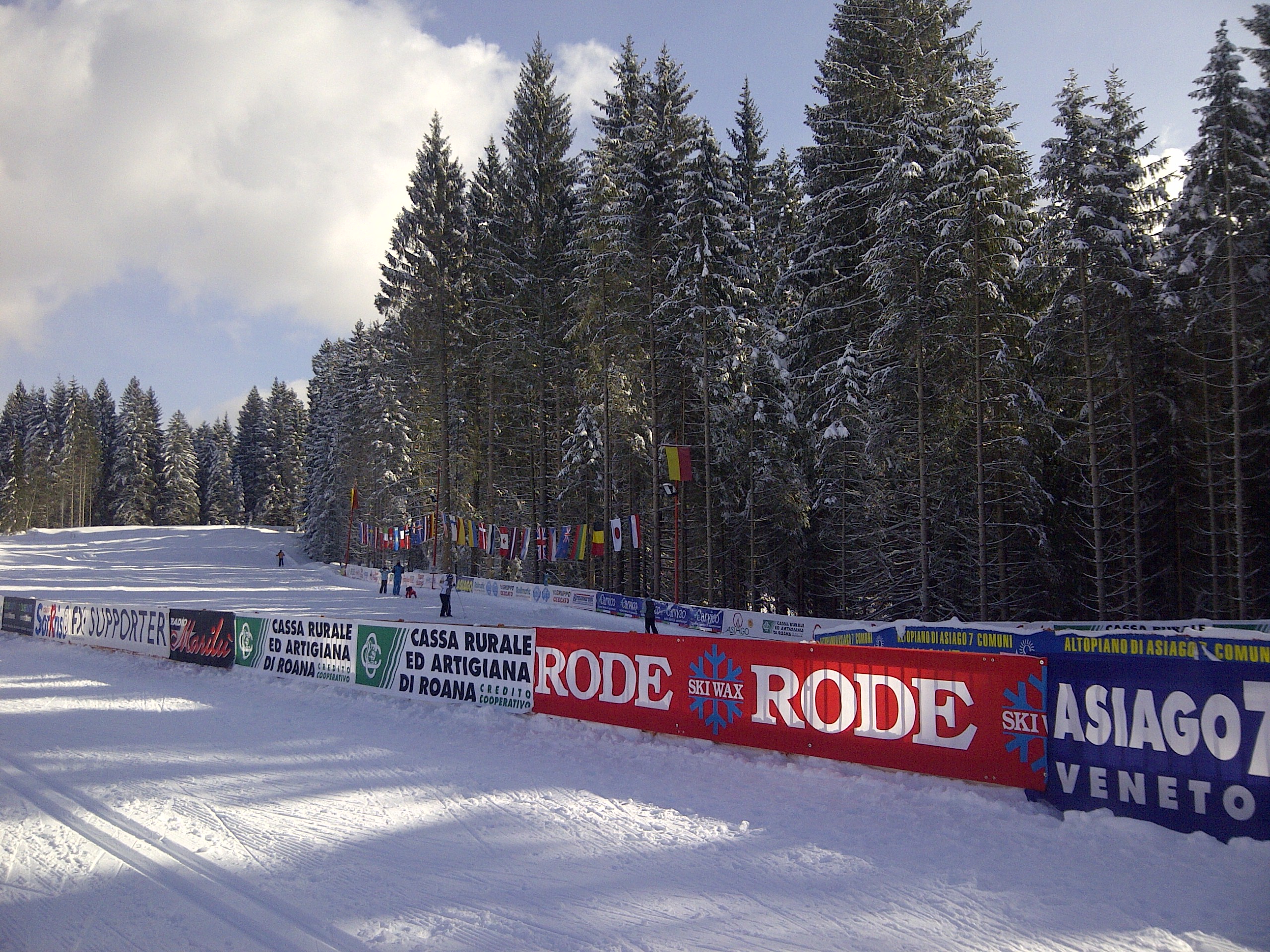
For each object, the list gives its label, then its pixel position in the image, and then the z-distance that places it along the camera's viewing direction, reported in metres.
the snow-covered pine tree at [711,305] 28.27
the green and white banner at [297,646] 15.36
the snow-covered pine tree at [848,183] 25.44
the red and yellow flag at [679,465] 28.14
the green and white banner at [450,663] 12.42
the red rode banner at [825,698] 8.05
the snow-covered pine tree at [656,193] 29.61
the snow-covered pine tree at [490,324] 38.75
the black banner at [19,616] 24.95
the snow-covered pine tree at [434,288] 40.06
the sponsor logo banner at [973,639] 16.78
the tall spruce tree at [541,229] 38.25
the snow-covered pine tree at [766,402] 28.89
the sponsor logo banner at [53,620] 23.28
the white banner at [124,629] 20.00
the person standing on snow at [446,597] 26.05
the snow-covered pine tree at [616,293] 29.89
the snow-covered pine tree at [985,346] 23.19
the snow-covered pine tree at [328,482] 60.84
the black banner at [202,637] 18.20
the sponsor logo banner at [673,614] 26.23
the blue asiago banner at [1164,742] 6.57
